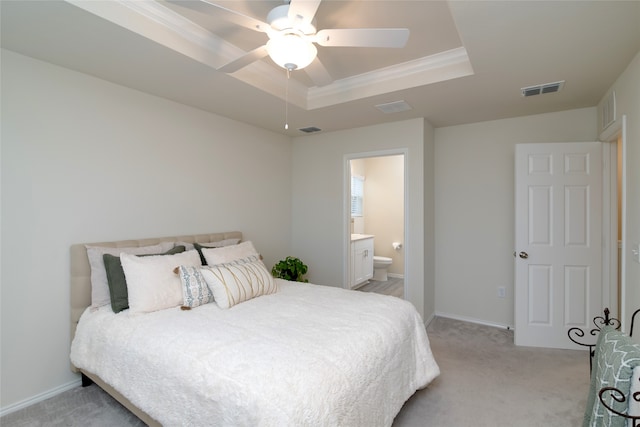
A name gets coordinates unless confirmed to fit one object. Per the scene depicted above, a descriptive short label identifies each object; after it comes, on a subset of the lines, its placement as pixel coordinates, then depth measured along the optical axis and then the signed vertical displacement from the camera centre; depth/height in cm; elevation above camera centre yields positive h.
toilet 580 -101
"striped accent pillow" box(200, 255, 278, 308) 231 -53
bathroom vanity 512 -79
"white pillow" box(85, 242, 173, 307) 234 -47
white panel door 306 -28
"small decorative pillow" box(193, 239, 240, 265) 282 -31
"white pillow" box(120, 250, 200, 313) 217 -50
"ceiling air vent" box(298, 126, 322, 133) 406 +109
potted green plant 384 -70
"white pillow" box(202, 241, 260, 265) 270 -37
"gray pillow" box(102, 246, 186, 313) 222 -50
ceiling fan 156 +97
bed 134 -73
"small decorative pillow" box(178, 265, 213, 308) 228 -55
